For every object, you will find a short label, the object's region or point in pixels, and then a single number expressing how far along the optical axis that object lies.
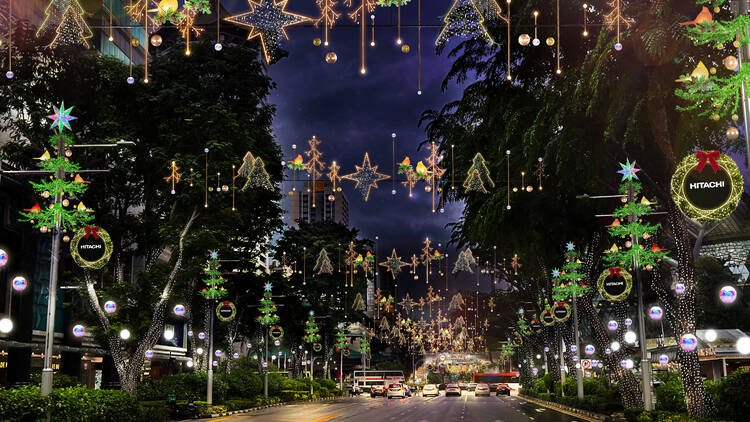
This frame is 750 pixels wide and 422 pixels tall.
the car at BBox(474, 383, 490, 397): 89.12
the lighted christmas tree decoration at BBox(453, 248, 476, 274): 37.53
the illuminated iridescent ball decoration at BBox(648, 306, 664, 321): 27.91
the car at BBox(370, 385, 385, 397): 82.56
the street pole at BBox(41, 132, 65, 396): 19.38
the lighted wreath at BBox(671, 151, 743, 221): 12.55
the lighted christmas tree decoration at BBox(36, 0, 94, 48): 14.76
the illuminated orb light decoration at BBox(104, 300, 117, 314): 27.02
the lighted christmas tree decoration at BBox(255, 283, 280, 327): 49.59
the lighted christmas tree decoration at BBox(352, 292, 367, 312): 59.44
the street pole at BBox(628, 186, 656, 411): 24.81
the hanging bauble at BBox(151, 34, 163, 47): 13.27
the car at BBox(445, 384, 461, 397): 80.72
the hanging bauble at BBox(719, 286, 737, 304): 22.42
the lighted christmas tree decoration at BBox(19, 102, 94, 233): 20.67
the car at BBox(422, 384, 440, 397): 87.06
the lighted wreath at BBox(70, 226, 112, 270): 20.80
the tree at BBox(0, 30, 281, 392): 30.61
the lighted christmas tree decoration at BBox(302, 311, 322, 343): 63.75
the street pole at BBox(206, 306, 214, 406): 38.19
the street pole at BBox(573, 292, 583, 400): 39.00
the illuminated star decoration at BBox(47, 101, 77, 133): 21.36
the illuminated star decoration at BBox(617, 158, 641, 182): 22.36
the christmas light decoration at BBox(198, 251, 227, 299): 38.59
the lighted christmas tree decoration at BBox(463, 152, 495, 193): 23.52
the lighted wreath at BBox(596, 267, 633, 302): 24.72
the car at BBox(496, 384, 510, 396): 87.34
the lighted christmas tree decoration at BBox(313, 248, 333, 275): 46.64
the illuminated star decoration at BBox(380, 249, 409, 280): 44.49
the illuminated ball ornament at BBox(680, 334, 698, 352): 21.59
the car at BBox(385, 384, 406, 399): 76.56
